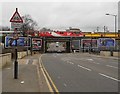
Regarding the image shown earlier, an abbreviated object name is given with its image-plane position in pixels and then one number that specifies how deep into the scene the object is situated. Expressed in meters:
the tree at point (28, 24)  113.49
